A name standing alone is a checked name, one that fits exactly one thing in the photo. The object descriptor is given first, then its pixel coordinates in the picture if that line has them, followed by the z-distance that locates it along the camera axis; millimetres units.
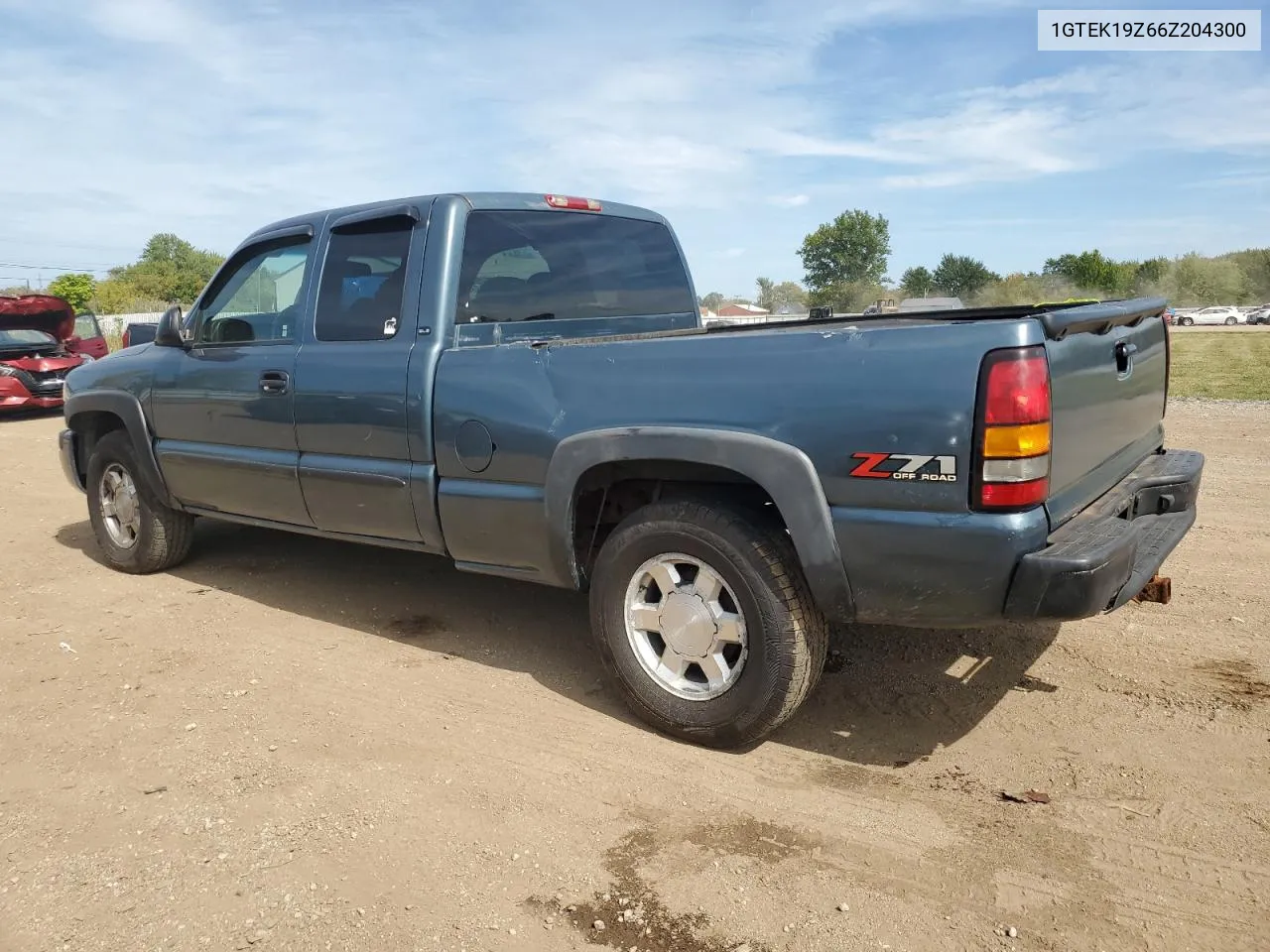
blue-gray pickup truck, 2768
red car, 14539
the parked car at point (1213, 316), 57188
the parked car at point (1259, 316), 56125
